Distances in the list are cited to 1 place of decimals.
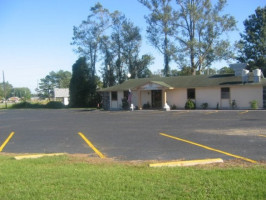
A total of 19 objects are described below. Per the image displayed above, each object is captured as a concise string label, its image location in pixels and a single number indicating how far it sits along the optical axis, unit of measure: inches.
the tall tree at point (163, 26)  1744.6
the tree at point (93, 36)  2063.2
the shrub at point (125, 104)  1309.4
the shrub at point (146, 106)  1305.4
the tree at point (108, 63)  2059.5
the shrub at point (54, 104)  2004.2
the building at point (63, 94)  2932.8
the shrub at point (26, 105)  2121.3
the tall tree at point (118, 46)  2055.9
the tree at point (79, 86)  1852.9
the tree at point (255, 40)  1830.5
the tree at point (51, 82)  4790.8
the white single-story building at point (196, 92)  1053.8
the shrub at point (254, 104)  1009.1
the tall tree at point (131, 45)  2036.2
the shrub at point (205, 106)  1130.7
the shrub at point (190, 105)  1143.0
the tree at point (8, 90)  5753.0
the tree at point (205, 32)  1663.4
